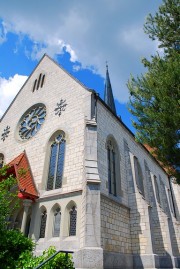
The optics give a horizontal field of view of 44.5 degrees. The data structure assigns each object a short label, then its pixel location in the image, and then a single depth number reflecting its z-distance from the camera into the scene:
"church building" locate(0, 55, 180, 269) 9.19
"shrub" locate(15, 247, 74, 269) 6.18
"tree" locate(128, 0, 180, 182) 8.46
